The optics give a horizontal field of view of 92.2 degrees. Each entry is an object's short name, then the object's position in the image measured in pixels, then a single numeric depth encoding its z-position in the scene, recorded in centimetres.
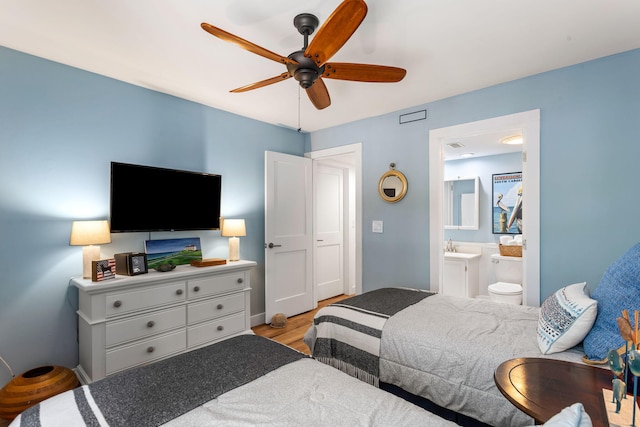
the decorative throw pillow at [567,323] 145
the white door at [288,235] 366
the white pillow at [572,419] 62
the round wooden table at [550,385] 97
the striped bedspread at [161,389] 98
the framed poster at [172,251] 277
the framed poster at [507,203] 433
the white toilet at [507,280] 365
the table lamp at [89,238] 228
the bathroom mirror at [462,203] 467
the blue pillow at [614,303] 131
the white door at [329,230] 474
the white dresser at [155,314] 223
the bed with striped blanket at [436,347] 152
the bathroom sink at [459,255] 427
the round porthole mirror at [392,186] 337
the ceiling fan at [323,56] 135
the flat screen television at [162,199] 256
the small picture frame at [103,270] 226
